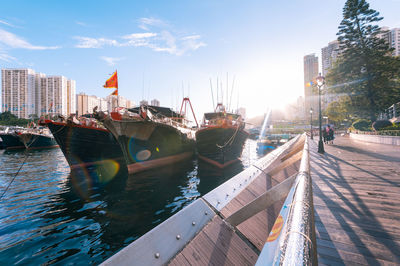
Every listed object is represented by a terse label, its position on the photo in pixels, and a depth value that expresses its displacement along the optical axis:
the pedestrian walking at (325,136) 18.41
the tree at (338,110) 28.87
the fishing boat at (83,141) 15.14
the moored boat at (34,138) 34.58
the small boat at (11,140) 36.04
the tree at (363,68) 24.81
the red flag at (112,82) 14.37
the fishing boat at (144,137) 13.34
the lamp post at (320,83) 11.54
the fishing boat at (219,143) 15.71
